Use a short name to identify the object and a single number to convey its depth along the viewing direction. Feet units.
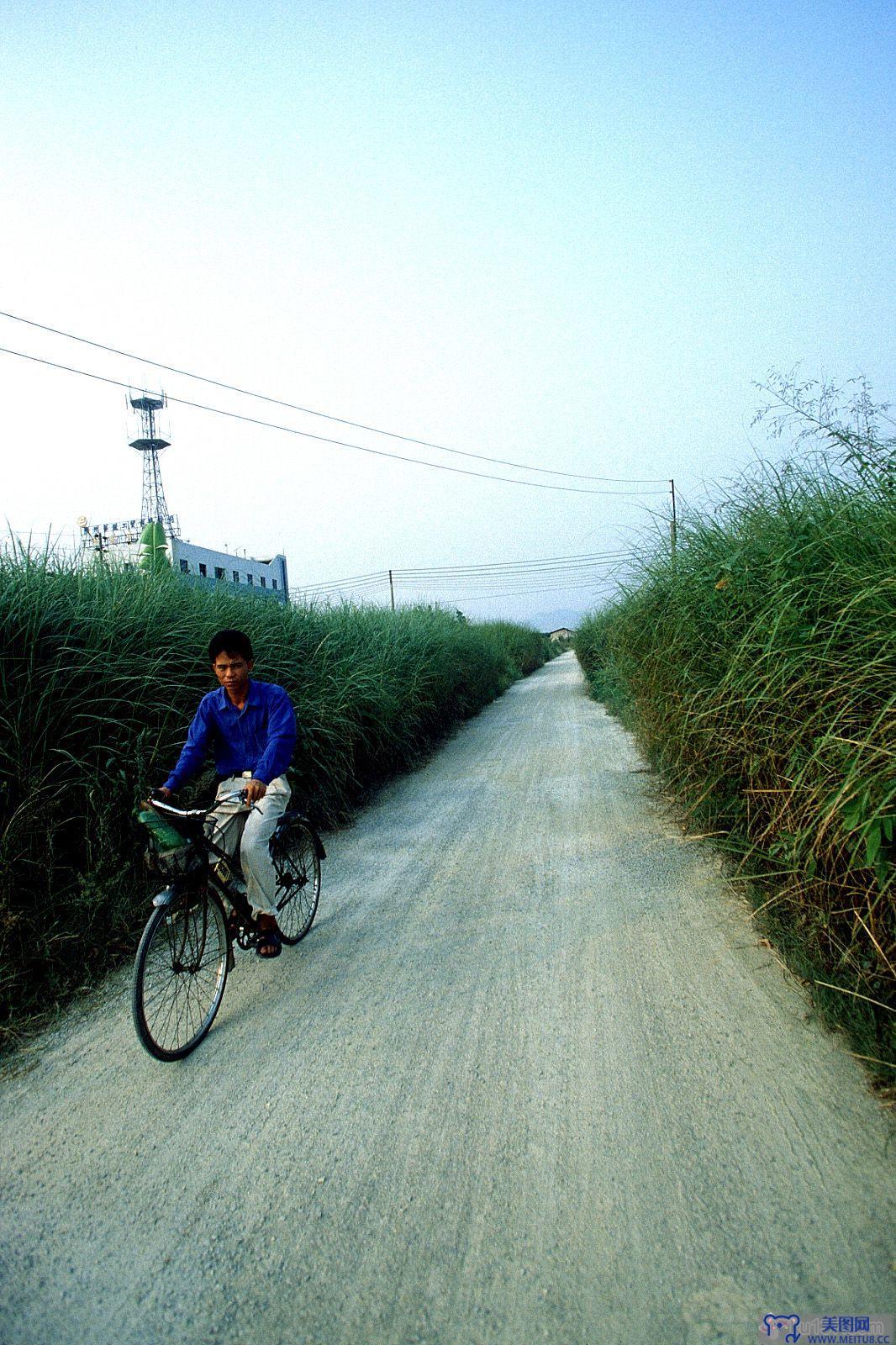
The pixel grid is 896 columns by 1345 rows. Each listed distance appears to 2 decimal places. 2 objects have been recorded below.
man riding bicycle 11.72
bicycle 9.81
